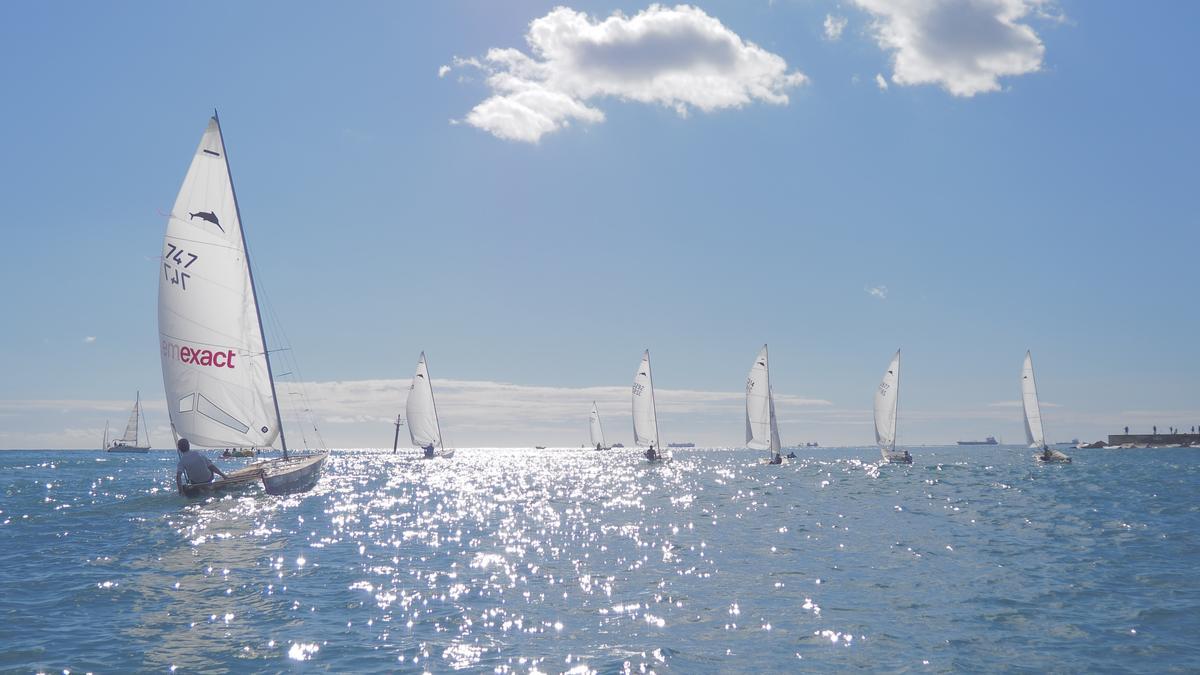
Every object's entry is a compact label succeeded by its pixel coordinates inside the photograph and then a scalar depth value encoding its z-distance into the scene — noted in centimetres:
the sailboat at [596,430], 14888
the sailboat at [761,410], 7612
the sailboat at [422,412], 9812
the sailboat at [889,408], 7950
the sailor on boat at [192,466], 3162
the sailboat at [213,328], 3262
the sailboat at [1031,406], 8875
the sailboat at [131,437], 17450
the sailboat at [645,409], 8369
